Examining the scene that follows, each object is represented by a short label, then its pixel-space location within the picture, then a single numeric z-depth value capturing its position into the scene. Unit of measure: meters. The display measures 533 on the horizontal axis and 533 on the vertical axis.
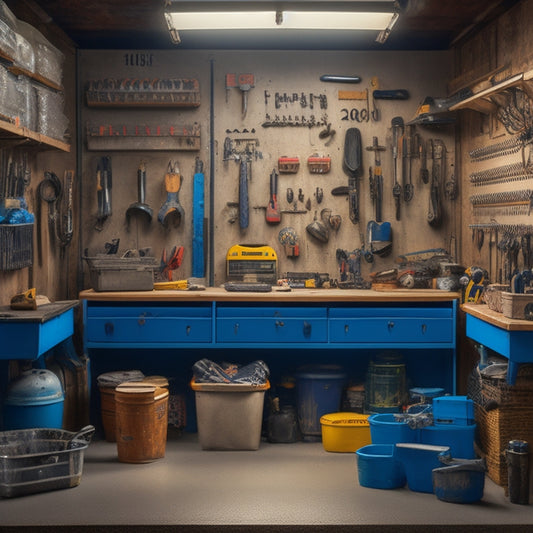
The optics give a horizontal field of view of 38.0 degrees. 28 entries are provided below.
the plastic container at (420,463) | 4.05
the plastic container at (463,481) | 3.84
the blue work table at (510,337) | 3.81
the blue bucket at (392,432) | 4.40
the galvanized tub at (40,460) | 3.93
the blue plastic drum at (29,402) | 4.42
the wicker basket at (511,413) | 4.06
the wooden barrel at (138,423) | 4.62
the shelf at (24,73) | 4.03
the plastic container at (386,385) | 5.27
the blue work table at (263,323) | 5.14
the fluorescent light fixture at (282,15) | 4.65
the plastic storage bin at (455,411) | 4.44
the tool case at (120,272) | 5.23
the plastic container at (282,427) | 5.21
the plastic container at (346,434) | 4.92
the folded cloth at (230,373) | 4.99
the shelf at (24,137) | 4.04
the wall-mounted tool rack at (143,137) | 5.81
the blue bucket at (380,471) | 4.10
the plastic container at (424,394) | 5.04
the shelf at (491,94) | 4.15
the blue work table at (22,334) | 4.13
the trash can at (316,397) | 5.28
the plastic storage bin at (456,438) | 4.34
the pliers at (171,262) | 5.75
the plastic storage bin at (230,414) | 4.95
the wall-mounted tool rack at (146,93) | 5.75
